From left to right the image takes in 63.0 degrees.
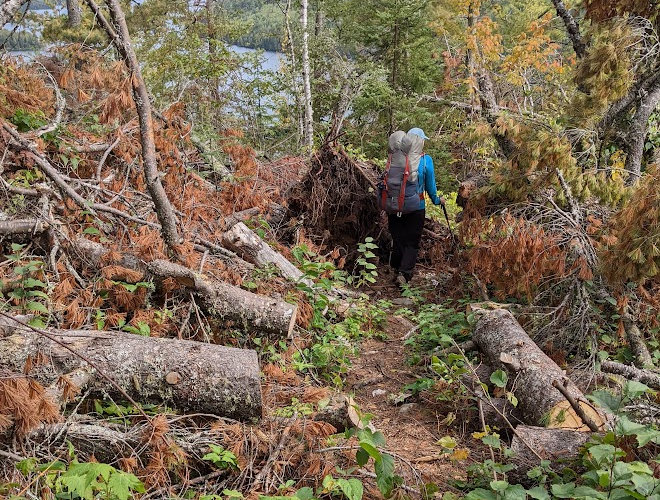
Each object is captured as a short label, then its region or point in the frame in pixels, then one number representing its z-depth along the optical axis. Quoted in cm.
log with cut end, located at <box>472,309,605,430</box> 389
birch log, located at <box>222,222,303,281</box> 598
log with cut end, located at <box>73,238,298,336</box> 476
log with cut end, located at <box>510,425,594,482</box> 332
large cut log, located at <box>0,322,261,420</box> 346
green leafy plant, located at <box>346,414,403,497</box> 291
